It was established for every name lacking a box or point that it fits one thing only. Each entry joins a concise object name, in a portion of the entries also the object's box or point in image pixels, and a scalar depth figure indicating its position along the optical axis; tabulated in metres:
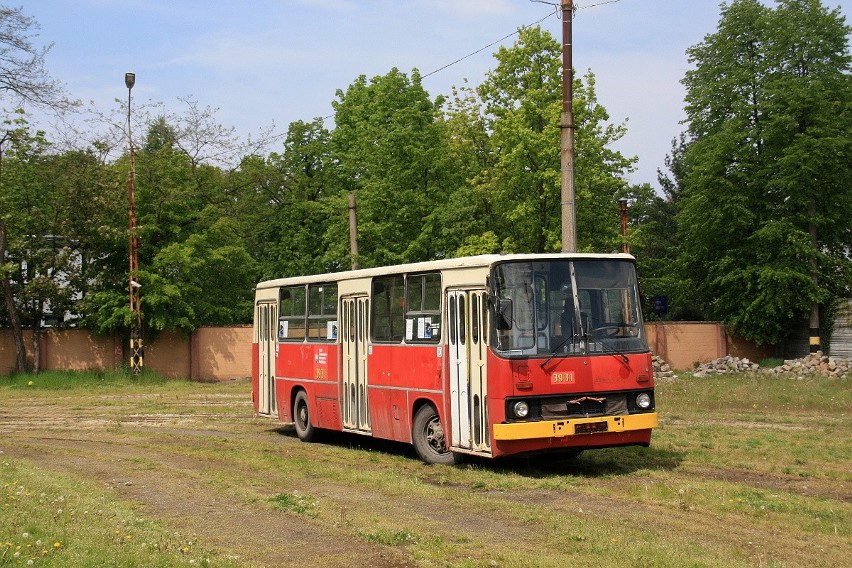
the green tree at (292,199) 54.09
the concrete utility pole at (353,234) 38.56
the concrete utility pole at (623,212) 44.04
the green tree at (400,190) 45.25
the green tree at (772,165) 44.84
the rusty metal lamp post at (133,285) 41.34
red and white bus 14.46
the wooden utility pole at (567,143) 20.84
